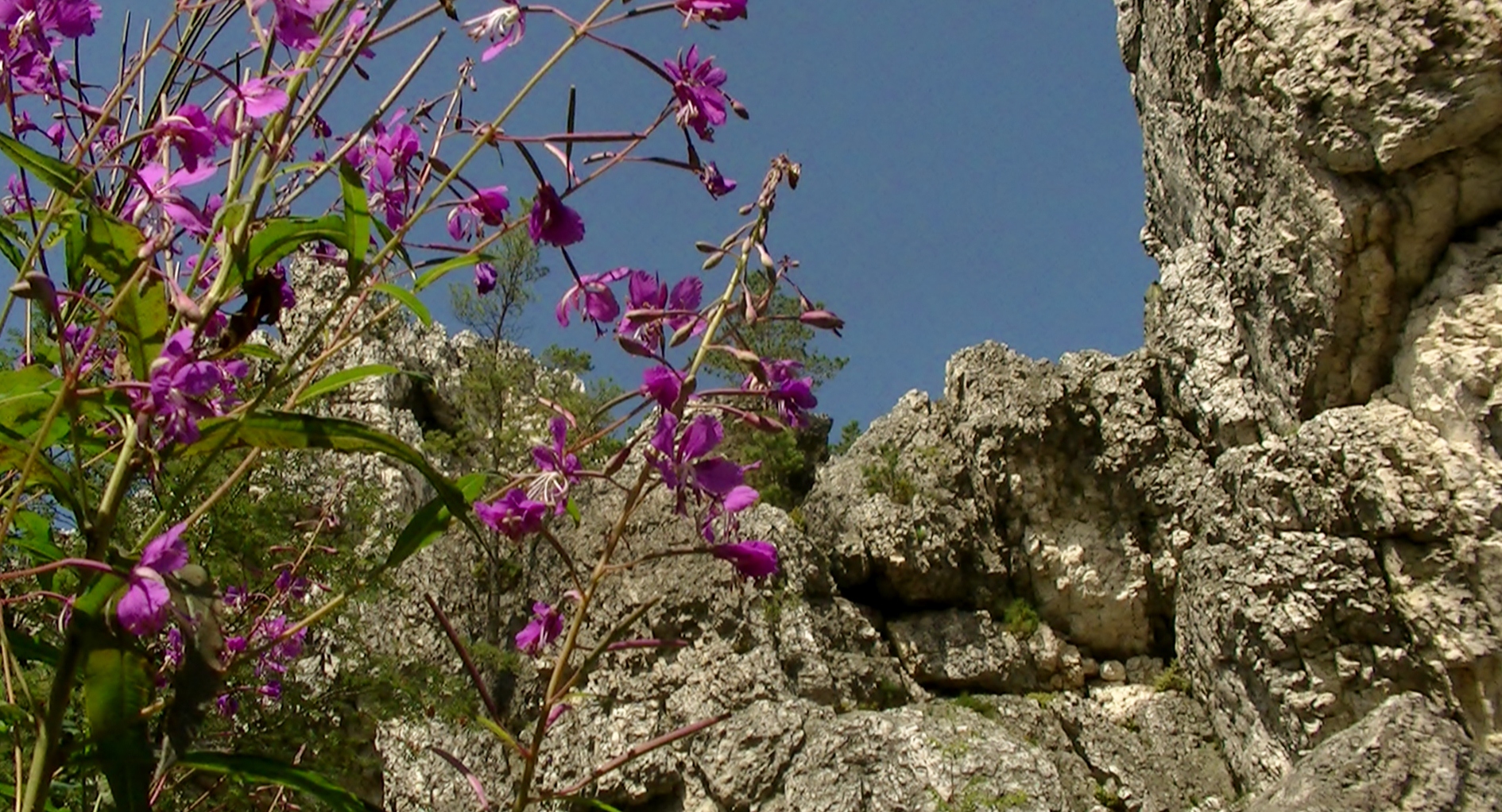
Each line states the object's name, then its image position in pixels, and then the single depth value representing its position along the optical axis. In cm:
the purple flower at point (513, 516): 93
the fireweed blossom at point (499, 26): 87
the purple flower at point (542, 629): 108
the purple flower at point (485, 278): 128
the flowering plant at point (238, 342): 69
